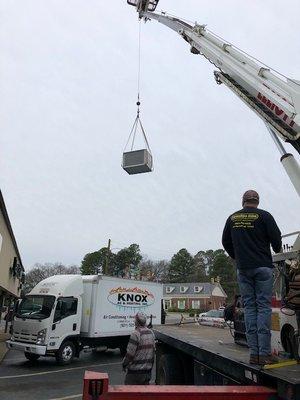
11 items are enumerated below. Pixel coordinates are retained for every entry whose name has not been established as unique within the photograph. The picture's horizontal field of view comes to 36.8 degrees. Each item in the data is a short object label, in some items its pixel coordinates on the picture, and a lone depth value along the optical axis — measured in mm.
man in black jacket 4469
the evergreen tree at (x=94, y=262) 100562
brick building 94500
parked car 29675
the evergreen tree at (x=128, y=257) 101600
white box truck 14945
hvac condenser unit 10545
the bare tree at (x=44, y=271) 116212
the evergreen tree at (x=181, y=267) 125438
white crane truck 4375
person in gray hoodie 6551
